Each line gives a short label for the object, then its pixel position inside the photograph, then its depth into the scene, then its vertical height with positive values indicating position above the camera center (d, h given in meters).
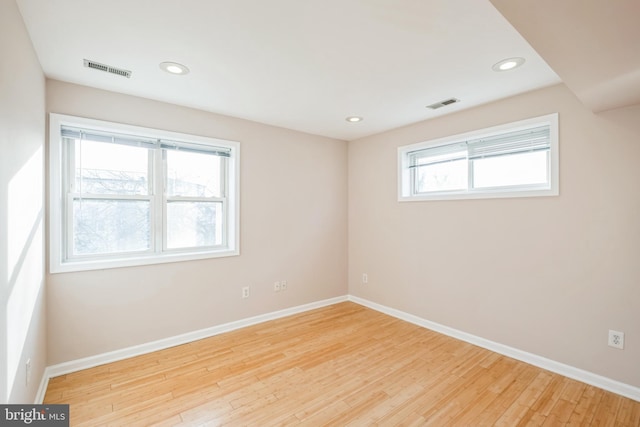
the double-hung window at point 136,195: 2.60 +0.19
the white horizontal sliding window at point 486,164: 2.67 +0.54
